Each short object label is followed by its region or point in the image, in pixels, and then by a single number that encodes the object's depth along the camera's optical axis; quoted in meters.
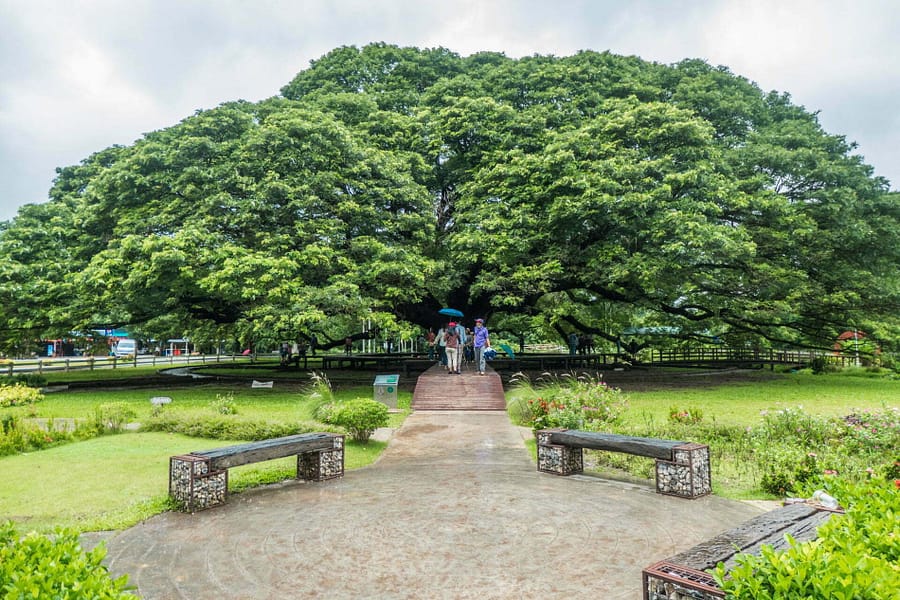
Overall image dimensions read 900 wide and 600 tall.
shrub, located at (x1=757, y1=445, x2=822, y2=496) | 6.30
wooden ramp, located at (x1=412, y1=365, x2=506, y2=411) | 14.80
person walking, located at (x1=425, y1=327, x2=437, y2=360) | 24.05
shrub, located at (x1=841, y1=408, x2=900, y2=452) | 7.77
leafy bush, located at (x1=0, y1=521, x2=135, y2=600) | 2.22
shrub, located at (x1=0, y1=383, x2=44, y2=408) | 14.56
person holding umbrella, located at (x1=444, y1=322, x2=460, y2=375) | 17.48
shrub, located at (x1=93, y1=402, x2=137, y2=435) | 10.98
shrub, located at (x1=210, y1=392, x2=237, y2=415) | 12.24
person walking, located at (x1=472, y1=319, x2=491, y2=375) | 17.53
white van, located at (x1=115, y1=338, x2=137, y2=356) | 61.45
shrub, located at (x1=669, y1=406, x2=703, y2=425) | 10.55
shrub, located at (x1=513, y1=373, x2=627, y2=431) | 9.53
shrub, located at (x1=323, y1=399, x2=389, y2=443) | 9.53
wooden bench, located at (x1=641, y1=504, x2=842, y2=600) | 2.99
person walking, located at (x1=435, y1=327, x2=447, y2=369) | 19.56
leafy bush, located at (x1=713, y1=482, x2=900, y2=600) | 2.19
